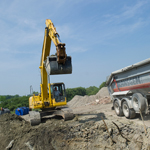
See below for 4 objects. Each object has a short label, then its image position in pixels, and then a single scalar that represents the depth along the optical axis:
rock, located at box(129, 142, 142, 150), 4.91
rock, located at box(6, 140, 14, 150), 6.70
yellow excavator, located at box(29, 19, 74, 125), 8.03
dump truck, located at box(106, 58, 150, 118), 7.11
